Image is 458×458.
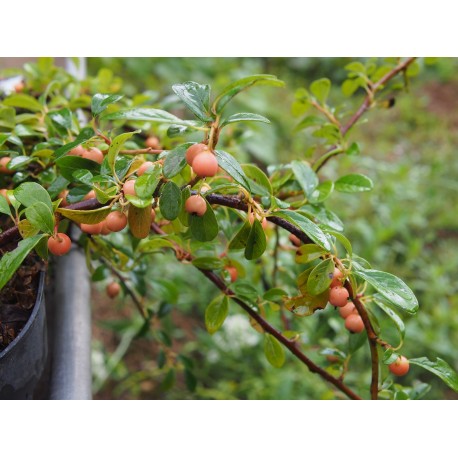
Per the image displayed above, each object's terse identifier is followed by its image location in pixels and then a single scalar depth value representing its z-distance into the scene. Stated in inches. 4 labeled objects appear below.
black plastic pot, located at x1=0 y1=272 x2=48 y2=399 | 24.7
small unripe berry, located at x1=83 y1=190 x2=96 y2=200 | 25.4
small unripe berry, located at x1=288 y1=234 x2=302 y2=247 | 28.1
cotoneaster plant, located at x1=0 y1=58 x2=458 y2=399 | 21.4
